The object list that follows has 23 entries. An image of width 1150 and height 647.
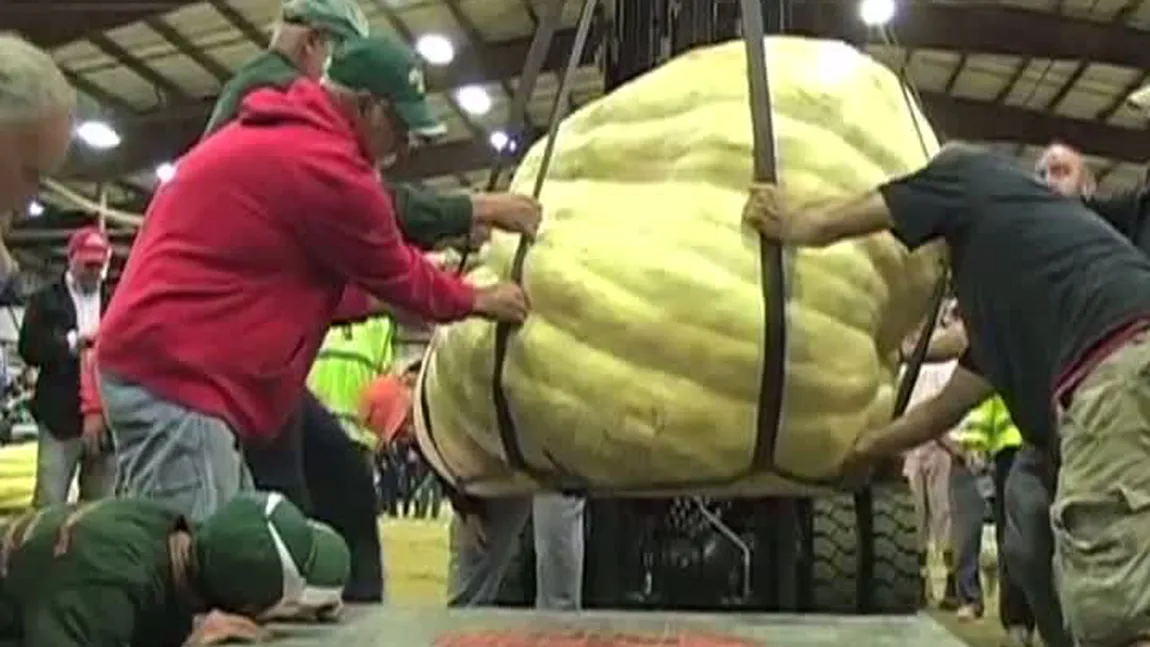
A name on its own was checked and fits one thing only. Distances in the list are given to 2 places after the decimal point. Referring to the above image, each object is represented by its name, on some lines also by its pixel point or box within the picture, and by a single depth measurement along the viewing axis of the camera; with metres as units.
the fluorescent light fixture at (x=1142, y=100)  3.74
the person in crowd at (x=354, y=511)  3.95
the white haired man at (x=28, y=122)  2.32
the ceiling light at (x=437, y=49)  16.41
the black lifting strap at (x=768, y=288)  2.87
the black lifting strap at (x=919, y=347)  3.12
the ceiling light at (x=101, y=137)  17.34
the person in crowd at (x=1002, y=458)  6.29
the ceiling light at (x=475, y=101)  18.34
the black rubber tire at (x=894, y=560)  4.37
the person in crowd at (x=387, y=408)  6.21
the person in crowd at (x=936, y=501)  9.13
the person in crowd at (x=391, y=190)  3.51
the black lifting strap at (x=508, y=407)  3.08
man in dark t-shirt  2.90
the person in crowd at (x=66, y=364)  6.88
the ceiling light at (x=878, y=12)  7.19
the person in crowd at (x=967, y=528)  8.48
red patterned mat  2.86
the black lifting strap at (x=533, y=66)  3.54
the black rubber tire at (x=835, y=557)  4.35
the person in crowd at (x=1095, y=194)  3.94
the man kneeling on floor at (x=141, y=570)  2.57
